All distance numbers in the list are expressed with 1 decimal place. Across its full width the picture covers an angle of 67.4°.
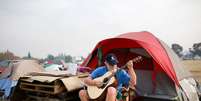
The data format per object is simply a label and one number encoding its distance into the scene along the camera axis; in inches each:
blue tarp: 145.4
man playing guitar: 103.7
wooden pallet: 109.5
